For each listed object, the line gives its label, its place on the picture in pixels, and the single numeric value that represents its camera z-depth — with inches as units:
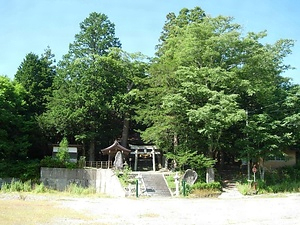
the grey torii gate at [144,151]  1350.9
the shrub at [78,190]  1031.7
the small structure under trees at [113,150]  1253.0
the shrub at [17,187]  1059.2
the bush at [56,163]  1219.3
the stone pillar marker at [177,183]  980.9
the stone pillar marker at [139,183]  941.5
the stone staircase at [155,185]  980.4
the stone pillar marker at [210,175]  1067.3
